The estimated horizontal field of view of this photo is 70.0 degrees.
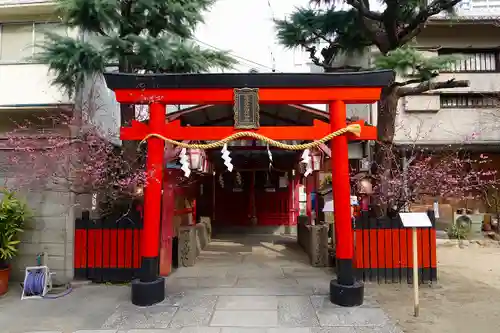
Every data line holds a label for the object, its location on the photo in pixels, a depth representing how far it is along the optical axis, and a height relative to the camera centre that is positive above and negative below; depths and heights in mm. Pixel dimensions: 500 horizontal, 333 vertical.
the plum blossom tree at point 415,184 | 7730 +61
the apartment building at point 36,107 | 8047 +2020
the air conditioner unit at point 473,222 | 13836 -1370
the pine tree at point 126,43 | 7574 +3145
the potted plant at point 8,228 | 7121 -824
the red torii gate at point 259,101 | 6477 +1589
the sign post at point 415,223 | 5750 -589
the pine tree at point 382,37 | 7363 +4094
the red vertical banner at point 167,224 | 8305 -899
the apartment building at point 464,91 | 14219 +3884
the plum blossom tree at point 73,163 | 7312 +518
